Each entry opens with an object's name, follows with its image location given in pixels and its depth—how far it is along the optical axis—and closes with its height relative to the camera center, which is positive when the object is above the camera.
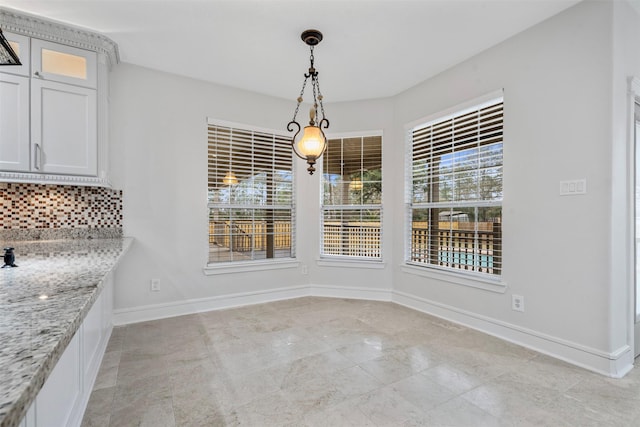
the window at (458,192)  3.10 +0.23
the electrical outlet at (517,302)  2.83 -0.82
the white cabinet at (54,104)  2.55 +0.92
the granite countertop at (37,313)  0.55 -0.29
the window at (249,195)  3.88 +0.22
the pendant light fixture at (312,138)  2.64 +0.62
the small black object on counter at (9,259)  1.56 -0.24
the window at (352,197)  4.34 +0.20
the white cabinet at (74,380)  1.28 -0.87
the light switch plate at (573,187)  2.43 +0.20
